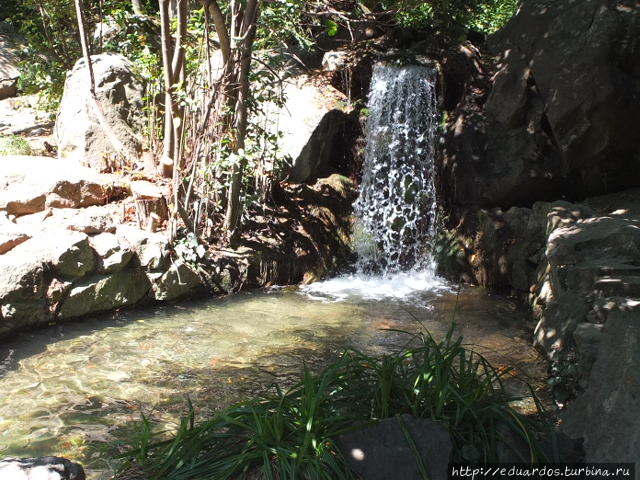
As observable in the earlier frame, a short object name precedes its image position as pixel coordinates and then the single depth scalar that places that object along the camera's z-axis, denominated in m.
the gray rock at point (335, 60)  9.18
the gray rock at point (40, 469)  2.33
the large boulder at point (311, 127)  8.07
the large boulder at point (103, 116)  7.21
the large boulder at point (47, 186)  5.90
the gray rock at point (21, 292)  4.75
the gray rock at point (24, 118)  8.91
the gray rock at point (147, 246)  5.96
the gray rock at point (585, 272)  3.72
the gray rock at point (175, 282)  5.99
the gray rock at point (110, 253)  5.60
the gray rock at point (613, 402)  2.49
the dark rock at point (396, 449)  2.40
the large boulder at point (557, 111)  6.75
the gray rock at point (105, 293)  5.31
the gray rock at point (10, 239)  5.12
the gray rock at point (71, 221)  5.66
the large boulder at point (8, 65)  10.65
